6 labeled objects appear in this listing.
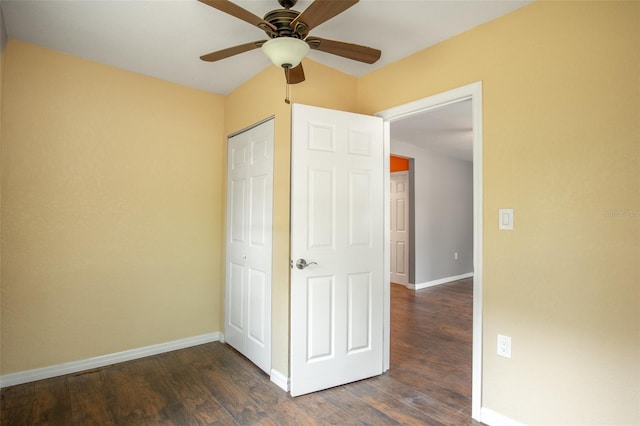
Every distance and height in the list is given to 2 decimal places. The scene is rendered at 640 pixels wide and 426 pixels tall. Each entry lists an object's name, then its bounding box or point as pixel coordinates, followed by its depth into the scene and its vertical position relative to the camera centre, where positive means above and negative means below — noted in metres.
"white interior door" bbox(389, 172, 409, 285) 6.09 -0.19
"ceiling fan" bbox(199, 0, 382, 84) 1.53 +0.96
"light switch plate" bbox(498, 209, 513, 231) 1.99 -0.01
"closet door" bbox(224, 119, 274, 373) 2.74 -0.25
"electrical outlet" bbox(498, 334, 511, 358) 1.98 -0.77
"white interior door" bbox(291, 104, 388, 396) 2.40 -0.24
